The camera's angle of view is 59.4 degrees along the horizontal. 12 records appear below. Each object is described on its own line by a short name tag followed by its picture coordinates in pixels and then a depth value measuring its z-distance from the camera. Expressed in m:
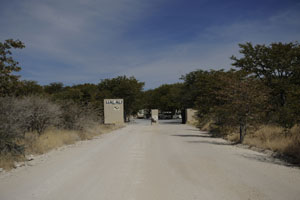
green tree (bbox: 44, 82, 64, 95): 70.07
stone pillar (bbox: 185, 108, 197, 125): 47.75
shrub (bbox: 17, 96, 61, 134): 16.42
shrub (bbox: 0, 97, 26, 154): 10.72
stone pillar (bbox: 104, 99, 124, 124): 45.88
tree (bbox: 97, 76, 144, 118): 54.19
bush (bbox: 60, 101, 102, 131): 21.46
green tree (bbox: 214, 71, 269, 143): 16.12
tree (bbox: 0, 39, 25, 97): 12.22
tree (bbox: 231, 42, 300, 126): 23.03
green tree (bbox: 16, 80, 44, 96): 34.12
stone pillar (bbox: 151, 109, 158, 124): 44.18
